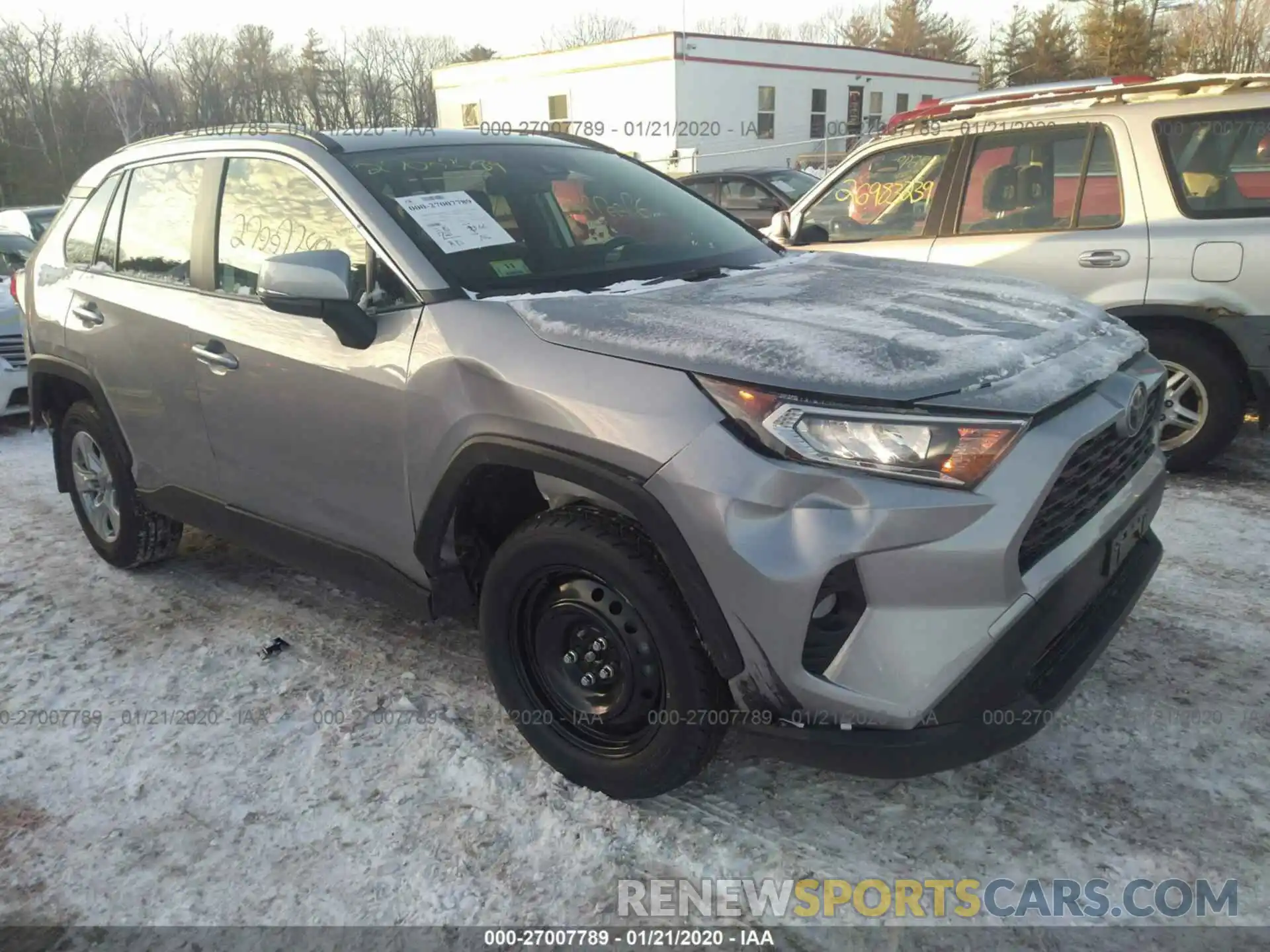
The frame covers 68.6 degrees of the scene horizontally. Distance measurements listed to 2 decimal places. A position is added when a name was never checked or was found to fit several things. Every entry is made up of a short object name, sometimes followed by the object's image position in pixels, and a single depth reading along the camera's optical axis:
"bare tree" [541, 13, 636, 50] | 67.44
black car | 12.84
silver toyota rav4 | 2.00
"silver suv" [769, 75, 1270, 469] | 4.37
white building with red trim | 32.12
